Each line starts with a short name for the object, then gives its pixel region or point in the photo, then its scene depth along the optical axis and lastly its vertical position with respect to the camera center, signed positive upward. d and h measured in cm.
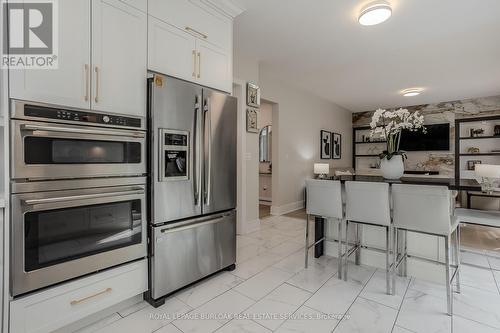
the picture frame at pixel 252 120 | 383 +73
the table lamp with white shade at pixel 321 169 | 545 -7
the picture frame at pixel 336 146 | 703 +59
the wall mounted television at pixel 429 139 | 677 +77
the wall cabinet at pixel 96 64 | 143 +68
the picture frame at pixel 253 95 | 383 +114
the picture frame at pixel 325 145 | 641 +58
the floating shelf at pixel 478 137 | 612 +74
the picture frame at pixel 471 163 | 644 +7
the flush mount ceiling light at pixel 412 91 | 551 +170
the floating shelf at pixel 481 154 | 617 +30
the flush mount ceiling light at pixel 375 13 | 239 +153
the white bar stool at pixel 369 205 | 211 -35
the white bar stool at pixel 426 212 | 186 -37
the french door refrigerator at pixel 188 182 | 186 -13
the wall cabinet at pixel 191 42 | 194 +110
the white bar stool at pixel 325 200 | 236 -34
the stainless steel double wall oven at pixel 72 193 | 134 -16
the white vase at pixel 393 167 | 259 -1
